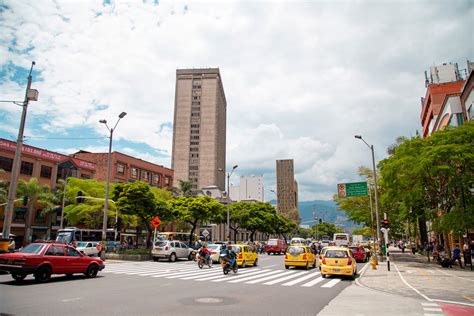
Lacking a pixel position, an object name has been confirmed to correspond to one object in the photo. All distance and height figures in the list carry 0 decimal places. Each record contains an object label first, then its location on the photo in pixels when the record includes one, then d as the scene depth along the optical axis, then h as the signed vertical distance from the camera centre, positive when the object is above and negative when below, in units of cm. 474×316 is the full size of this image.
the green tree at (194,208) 4425 +249
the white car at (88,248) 3035 -175
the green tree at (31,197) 4394 +374
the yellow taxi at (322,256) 1874 -139
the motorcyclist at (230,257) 1938 -153
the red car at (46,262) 1322 -139
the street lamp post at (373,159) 2833 +570
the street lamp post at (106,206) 2603 +158
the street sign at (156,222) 2797 +46
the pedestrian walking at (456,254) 2560 -164
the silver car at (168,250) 2831 -177
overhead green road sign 3145 +361
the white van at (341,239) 4730 -126
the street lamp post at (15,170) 1511 +237
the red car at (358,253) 3181 -204
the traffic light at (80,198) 2748 +224
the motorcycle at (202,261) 2274 -212
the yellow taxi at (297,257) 2336 -182
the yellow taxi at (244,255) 2434 -184
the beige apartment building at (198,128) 13025 +3742
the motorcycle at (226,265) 1906 -196
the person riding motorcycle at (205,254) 2339 -166
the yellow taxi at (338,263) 1780 -166
